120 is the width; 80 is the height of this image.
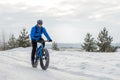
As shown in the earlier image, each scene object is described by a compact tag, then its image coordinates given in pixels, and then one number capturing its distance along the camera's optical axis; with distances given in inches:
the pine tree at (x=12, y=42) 2244.0
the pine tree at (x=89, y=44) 1787.7
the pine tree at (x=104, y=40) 1694.8
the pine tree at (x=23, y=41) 1877.1
